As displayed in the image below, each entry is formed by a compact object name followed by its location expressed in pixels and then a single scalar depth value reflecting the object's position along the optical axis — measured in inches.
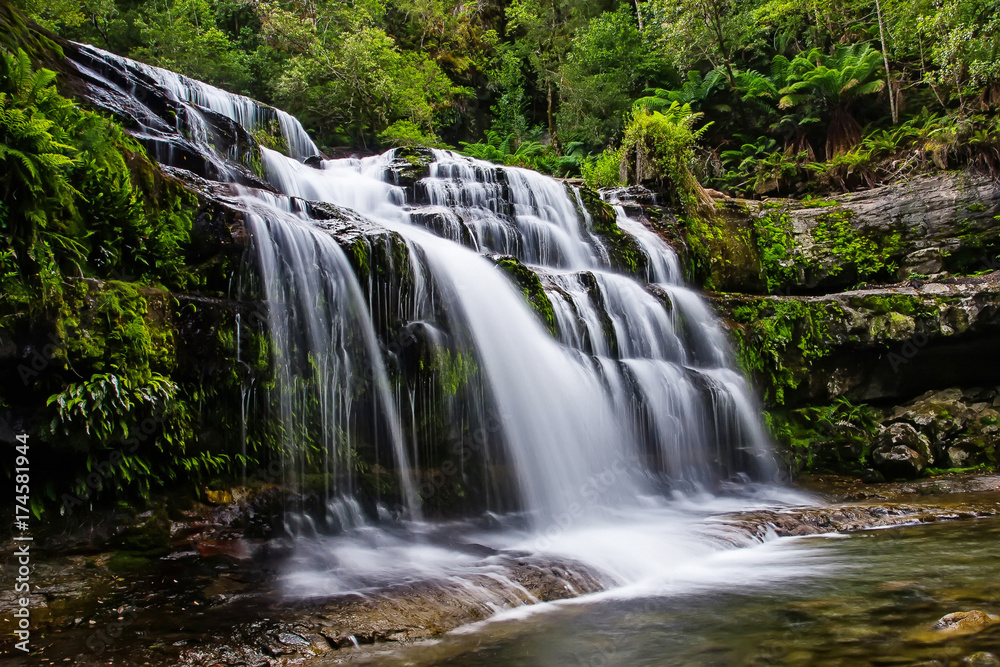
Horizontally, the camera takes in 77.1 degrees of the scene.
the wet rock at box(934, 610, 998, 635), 120.4
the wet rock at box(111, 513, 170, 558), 186.9
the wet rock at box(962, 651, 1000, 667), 104.3
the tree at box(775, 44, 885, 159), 638.5
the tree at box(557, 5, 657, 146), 847.1
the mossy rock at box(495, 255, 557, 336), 328.5
